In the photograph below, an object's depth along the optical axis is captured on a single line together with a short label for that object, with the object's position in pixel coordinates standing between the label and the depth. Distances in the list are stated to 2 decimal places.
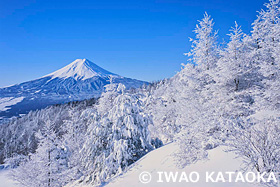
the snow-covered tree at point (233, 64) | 8.84
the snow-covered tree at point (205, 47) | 11.33
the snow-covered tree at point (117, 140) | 9.98
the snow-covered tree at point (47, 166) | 10.83
